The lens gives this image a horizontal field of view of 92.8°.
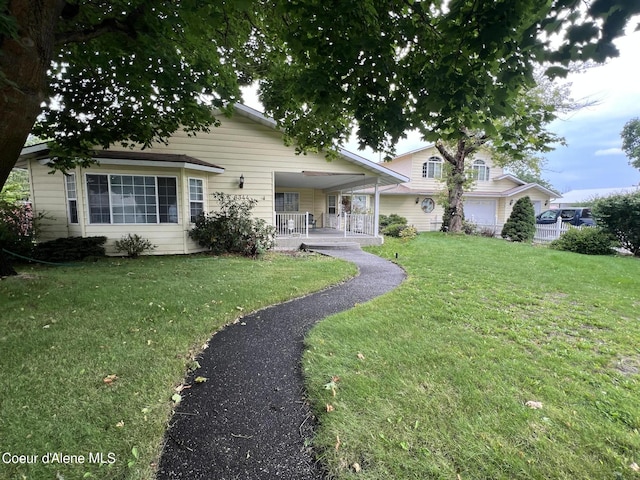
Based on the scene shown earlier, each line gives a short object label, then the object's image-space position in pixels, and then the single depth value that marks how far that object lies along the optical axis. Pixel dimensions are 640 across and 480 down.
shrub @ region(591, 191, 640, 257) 11.25
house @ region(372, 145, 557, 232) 22.50
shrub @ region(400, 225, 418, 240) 15.52
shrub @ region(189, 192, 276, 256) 10.16
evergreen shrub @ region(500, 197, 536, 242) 16.08
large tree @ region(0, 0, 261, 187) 2.71
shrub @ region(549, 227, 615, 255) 11.70
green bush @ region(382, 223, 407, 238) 17.27
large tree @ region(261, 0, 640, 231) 2.40
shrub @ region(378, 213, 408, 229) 20.45
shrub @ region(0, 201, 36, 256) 8.49
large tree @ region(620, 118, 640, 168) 35.41
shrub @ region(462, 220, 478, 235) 18.67
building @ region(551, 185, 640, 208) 44.22
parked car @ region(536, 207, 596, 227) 19.94
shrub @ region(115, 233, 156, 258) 9.75
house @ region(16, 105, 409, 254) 9.58
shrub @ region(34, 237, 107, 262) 8.87
